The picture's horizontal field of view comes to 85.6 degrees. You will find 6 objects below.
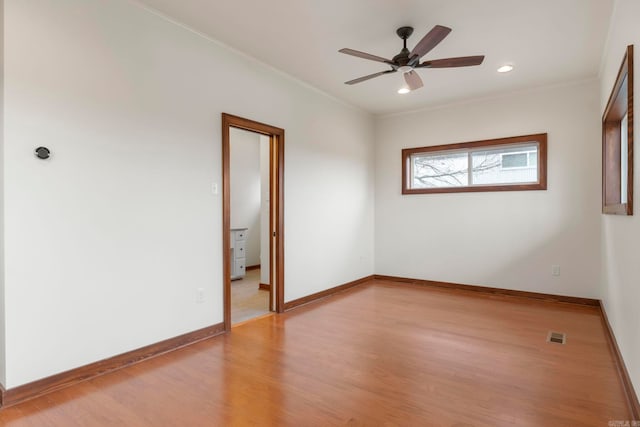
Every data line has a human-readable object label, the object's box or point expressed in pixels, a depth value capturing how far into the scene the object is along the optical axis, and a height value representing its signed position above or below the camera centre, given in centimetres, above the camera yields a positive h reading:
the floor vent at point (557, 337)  307 -115
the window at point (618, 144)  211 +61
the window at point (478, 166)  458 +67
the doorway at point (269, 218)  331 -6
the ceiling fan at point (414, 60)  258 +125
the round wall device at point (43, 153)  217 +39
